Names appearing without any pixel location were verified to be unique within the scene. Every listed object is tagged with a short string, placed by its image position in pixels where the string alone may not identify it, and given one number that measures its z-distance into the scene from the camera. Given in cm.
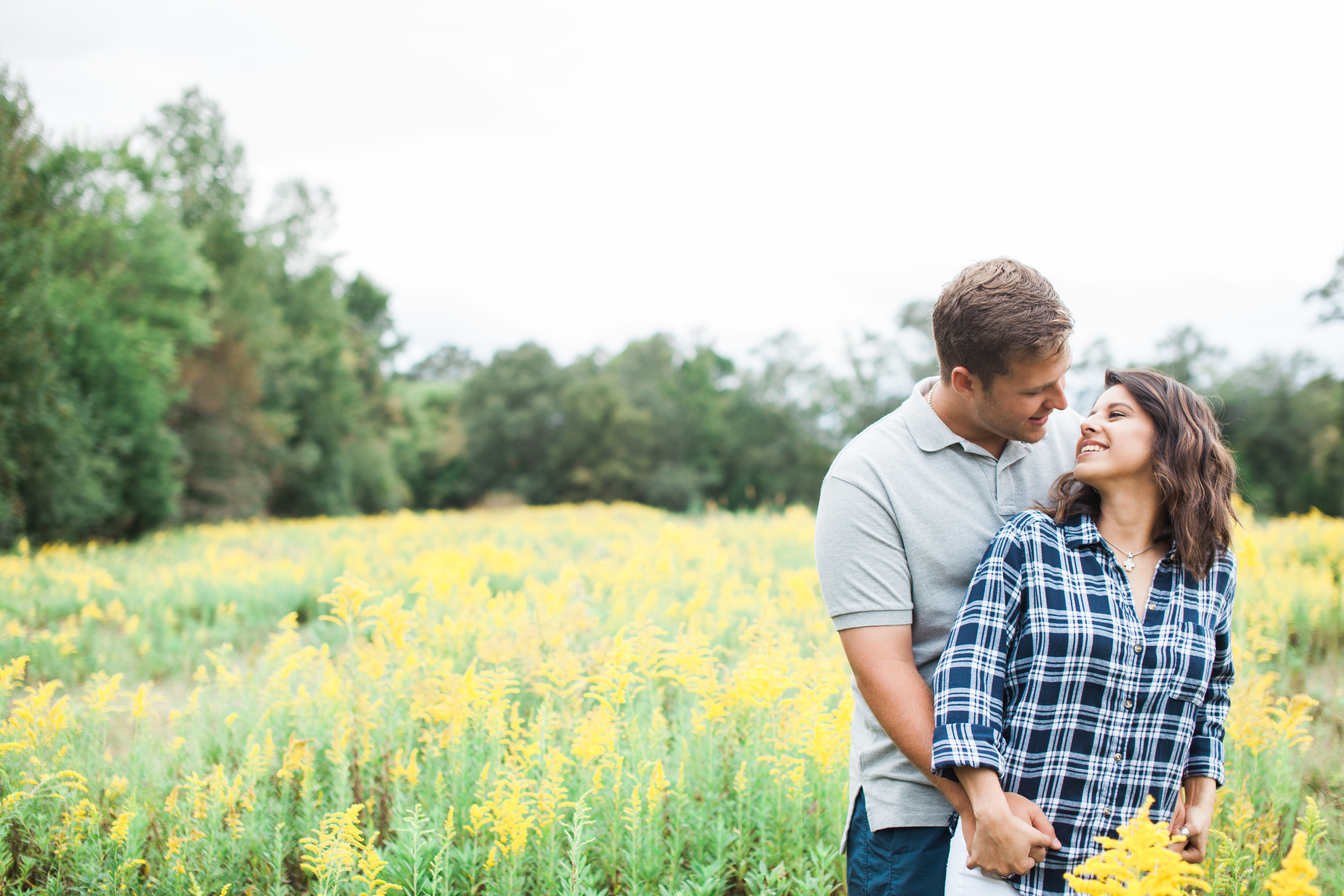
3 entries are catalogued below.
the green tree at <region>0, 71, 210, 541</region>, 1298
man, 194
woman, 179
